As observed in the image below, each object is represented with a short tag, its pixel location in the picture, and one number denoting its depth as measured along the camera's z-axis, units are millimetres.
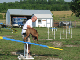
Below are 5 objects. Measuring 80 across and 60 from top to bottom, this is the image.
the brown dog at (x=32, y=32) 7551
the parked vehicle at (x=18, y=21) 41688
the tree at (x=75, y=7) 40228
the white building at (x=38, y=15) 43250
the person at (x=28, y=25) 7601
